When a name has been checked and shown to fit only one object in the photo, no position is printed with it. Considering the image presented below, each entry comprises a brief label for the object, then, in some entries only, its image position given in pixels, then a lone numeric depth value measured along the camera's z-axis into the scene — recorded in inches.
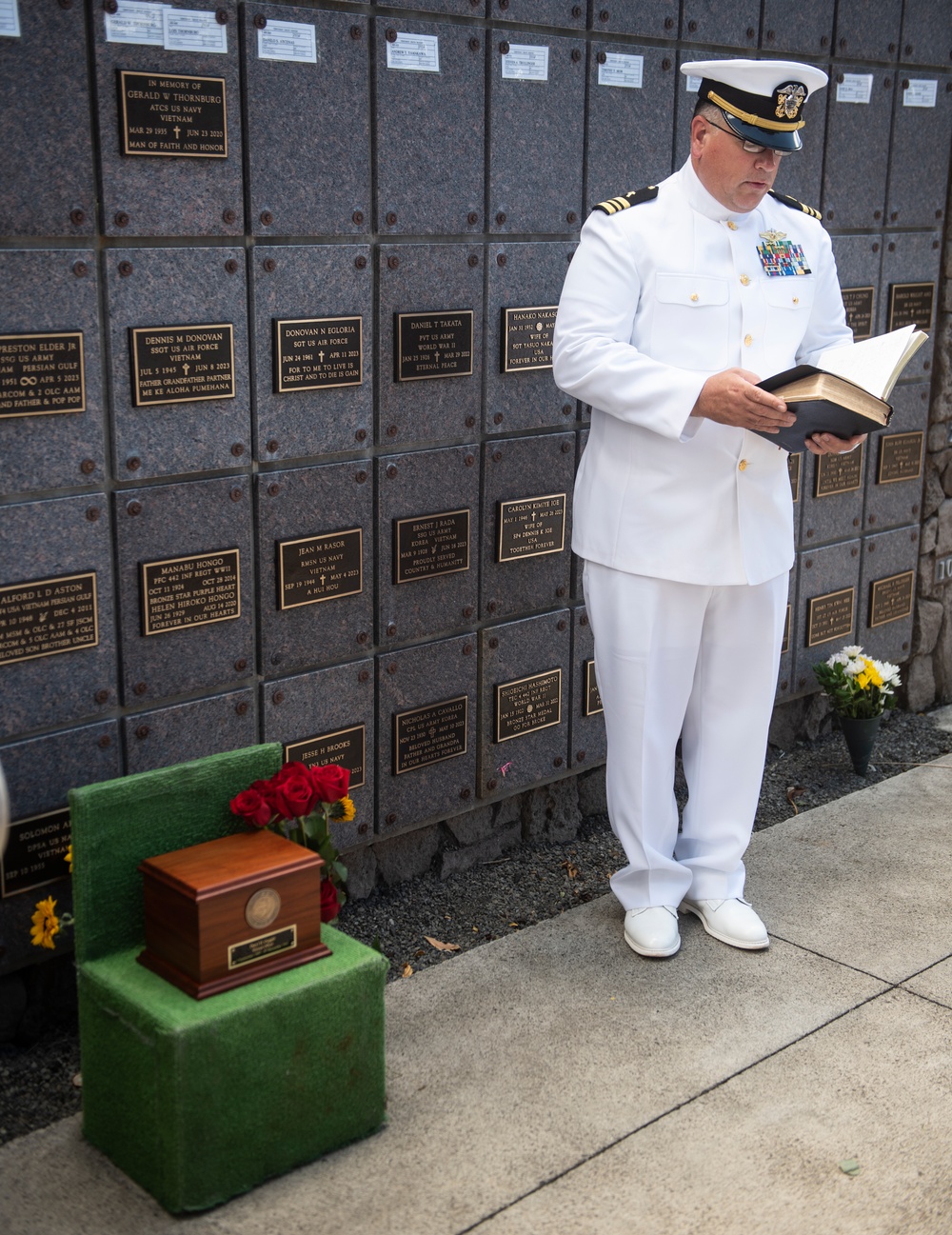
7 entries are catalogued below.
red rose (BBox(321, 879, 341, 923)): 109.7
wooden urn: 96.7
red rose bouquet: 105.1
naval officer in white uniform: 118.7
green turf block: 94.9
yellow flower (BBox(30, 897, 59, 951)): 111.3
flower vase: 179.3
